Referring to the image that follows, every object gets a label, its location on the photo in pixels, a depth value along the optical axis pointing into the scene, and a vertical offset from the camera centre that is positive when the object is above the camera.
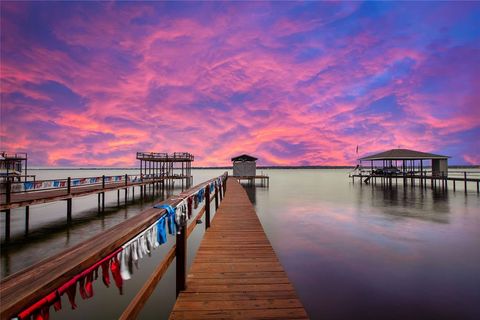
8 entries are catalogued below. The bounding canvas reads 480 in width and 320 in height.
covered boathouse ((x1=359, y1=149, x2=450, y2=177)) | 34.81 +1.48
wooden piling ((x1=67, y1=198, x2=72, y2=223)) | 16.41 -2.81
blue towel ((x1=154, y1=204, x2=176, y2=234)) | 3.31 -0.66
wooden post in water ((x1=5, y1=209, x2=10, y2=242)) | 12.38 -3.11
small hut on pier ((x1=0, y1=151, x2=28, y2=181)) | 34.22 +0.93
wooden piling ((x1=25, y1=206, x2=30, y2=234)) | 14.55 -3.12
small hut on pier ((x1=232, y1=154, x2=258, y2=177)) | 44.25 +0.33
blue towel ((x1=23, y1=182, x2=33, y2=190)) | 13.94 -0.93
